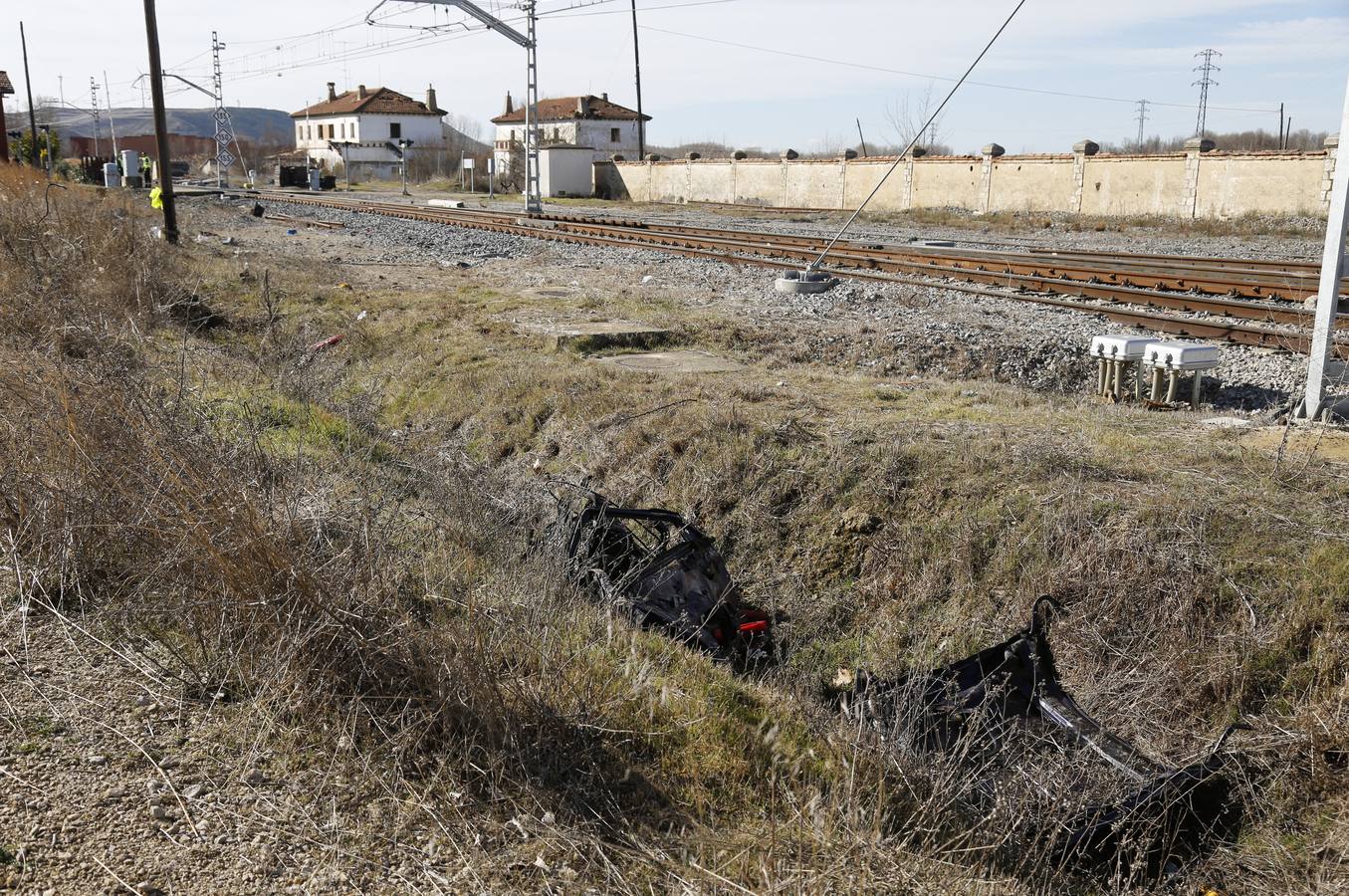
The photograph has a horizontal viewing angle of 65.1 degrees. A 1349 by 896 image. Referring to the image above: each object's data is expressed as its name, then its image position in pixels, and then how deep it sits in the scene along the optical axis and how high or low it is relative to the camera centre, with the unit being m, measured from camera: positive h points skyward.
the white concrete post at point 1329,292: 7.72 -0.55
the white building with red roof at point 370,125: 92.06 +7.92
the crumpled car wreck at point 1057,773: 4.05 -2.25
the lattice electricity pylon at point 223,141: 47.12 +3.22
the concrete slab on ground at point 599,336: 12.10 -1.40
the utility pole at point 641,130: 73.42 +5.80
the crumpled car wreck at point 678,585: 5.62 -1.98
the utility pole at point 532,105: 39.38 +4.15
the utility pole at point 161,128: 20.62 +1.65
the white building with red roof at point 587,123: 77.19 +6.50
